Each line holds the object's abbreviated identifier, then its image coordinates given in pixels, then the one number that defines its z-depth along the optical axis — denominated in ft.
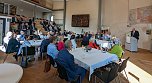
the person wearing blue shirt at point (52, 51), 7.90
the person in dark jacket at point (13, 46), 11.00
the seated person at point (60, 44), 9.66
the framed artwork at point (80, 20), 28.64
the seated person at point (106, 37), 16.08
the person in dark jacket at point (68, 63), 5.55
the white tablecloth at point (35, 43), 12.15
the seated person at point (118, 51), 8.83
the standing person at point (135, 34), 19.41
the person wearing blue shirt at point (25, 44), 10.28
